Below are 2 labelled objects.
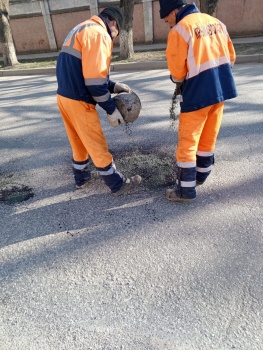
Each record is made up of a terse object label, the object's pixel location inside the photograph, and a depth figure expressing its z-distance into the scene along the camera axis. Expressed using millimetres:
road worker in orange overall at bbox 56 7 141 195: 2354
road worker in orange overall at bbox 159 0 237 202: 2270
